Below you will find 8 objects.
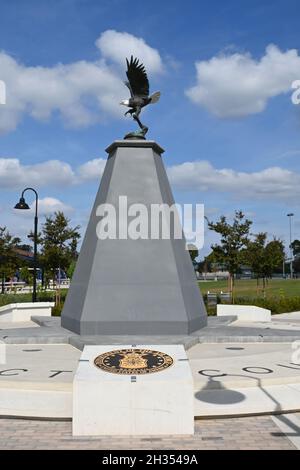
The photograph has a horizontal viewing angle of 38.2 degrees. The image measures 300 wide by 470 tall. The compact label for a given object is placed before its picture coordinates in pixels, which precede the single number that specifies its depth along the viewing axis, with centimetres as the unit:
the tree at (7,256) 3500
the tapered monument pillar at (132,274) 1230
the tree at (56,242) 2797
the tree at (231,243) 2791
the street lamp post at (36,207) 2012
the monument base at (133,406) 574
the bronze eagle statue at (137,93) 1512
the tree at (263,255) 3212
